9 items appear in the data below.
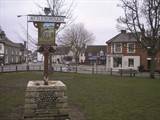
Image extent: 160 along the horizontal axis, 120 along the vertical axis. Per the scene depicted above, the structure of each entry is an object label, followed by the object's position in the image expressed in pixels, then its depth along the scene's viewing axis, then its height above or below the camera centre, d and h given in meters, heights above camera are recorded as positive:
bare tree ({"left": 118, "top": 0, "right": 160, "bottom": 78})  19.86 +4.34
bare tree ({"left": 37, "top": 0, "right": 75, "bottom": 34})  20.11 +6.56
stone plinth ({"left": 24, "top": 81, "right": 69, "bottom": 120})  6.11 -1.55
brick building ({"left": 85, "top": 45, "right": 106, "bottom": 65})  52.19 +2.03
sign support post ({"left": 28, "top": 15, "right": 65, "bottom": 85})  6.59 +1.17
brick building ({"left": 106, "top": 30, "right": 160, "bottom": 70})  32.03 +0.99
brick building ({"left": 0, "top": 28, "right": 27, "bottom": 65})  43.76 +2.47
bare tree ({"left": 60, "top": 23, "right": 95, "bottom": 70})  43.27 +5.81
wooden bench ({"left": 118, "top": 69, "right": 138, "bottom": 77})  22.61 -1.61
